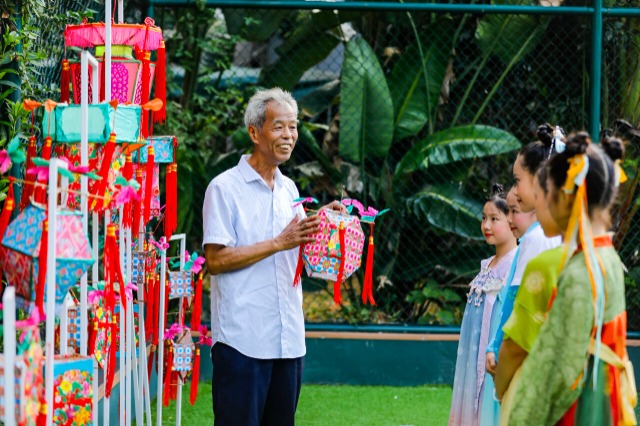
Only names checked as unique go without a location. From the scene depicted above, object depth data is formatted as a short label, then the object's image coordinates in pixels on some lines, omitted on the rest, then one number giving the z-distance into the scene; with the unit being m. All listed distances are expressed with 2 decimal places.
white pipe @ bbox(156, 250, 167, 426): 8.25
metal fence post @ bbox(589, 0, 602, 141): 12.15
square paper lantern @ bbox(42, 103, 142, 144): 5.82
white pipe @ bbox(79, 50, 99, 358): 5.60
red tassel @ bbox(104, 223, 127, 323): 5.69
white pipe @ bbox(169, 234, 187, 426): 8.77
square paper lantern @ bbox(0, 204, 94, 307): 5.07
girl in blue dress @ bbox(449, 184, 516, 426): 7.96
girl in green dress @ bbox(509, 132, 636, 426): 4.88
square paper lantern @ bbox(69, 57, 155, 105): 6.86
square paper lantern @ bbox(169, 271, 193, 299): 8.81
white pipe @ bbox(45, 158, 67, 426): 4.90
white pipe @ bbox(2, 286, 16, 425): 4.43
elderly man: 6.75
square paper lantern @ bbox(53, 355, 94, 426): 5.42
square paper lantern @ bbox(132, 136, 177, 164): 7.69
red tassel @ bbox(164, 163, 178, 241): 7.49
